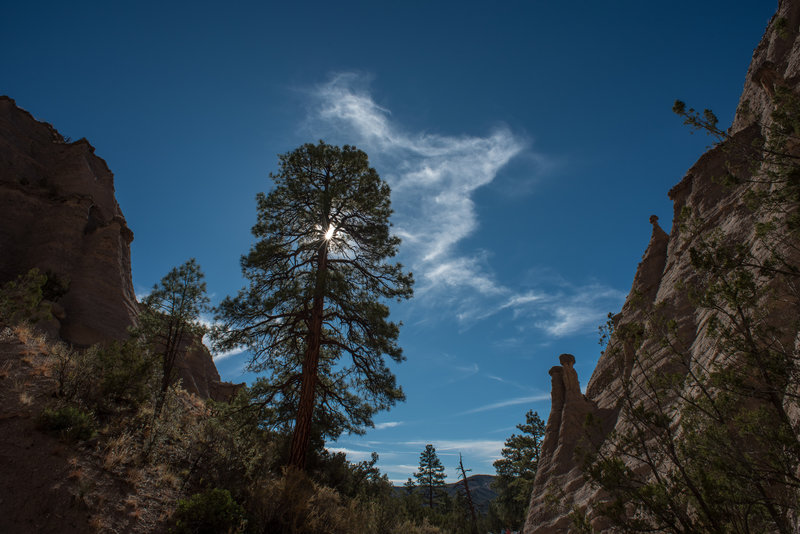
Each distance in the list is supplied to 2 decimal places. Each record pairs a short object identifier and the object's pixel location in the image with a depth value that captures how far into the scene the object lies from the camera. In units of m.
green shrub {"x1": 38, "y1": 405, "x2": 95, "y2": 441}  7.55
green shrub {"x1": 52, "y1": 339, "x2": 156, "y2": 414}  9.43
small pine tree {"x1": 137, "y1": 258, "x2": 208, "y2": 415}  16.08
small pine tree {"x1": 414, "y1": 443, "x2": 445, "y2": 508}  53.34
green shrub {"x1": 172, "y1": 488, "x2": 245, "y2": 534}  6.78
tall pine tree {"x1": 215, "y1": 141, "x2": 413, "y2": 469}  11.98
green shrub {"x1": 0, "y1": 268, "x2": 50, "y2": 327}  11.70
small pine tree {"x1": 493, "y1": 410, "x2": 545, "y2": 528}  35.84
